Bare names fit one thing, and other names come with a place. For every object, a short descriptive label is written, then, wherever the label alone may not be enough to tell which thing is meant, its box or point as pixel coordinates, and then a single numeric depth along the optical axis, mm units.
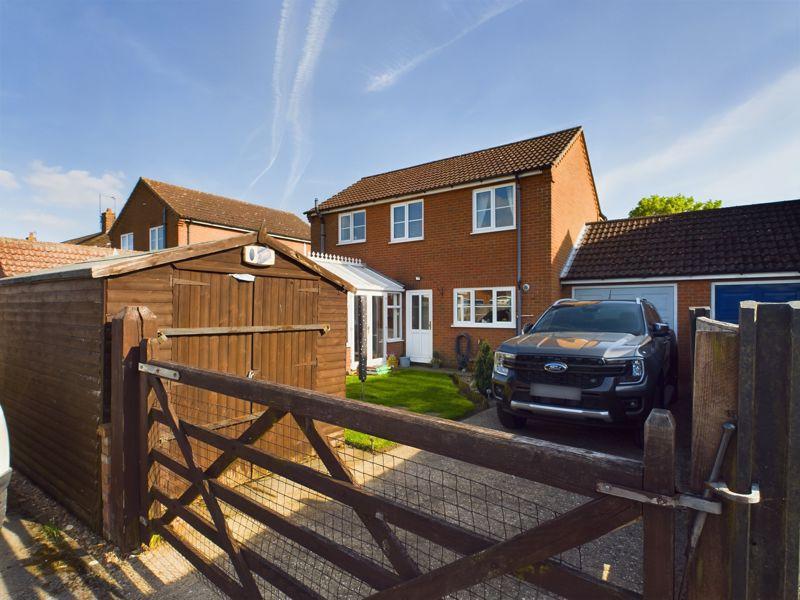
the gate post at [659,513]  1186
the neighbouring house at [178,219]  21922
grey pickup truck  5121
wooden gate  1271
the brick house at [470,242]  12547
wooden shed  3838
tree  31391
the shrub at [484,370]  8719
